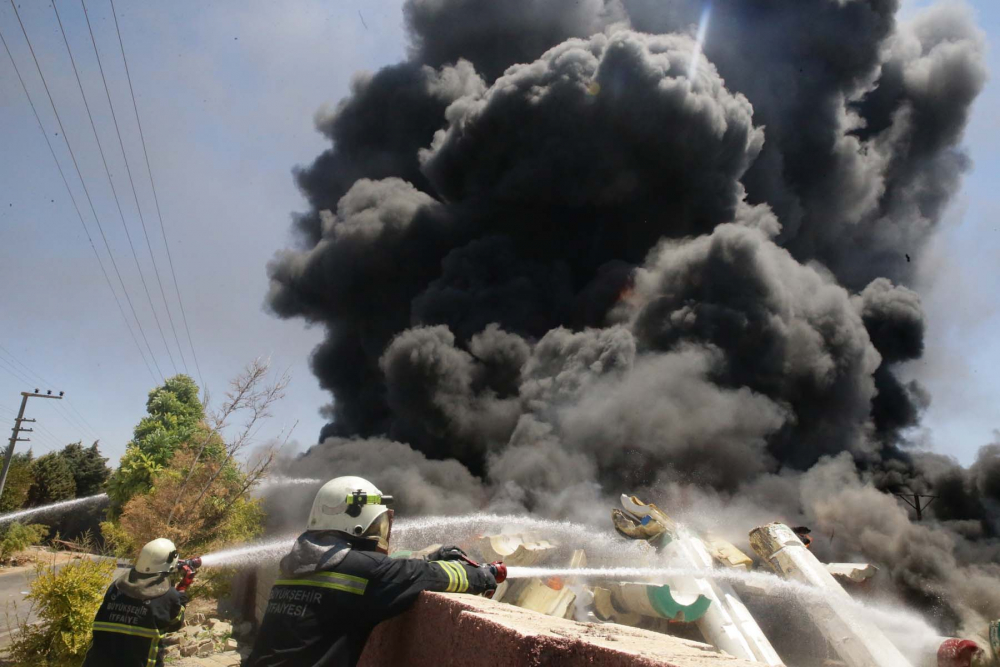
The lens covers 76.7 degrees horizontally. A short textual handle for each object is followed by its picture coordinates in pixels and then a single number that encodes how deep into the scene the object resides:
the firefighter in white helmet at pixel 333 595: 2.41
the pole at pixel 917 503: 16.64
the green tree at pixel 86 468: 39.56
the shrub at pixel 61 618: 6.57
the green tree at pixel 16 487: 27.77
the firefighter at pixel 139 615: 3.87
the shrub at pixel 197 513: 12.14
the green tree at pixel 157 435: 26.19
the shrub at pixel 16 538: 23.00
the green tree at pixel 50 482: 34.09
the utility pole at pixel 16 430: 24.92
